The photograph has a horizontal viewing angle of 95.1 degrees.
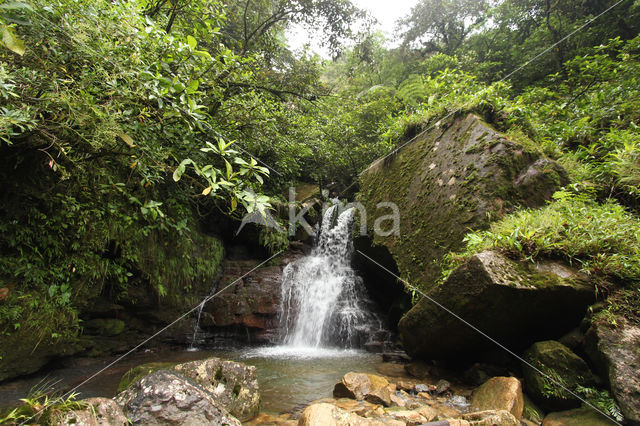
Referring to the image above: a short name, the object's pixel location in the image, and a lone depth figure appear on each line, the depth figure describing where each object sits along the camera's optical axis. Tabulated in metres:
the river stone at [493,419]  2.28
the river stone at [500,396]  2.52
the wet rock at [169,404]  2.15
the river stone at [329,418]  2.36
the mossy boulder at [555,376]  2.56
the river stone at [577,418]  2.27
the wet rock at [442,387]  3.24
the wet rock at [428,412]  2.63
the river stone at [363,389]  3.06
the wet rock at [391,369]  3.99
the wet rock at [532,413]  2.55
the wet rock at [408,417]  2.55
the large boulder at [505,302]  2.81
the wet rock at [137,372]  2.97
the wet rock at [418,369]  3.77
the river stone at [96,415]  1.79
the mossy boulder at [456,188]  3.96
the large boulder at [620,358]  2.19
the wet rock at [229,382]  2.84
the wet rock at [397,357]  4.58
